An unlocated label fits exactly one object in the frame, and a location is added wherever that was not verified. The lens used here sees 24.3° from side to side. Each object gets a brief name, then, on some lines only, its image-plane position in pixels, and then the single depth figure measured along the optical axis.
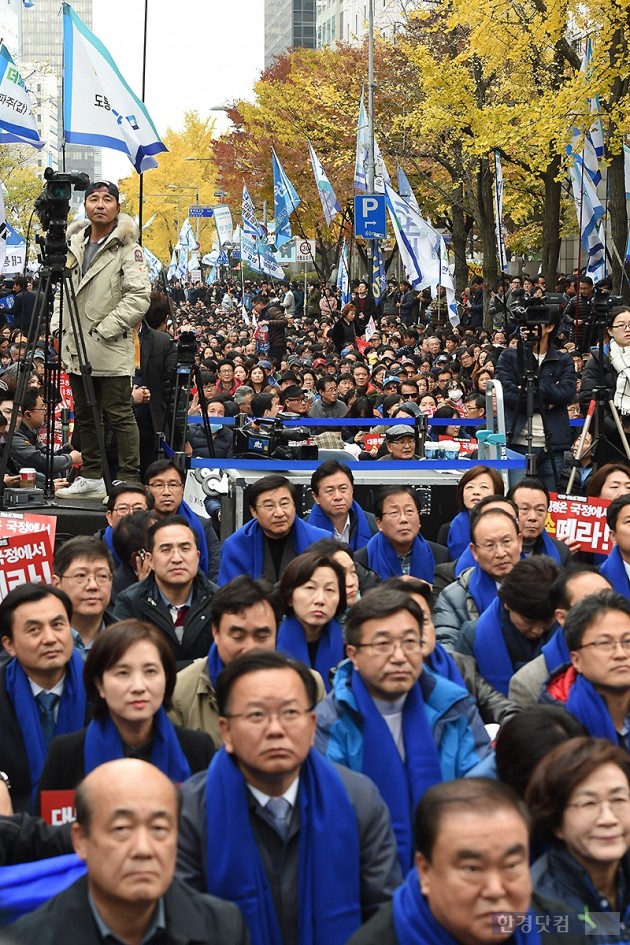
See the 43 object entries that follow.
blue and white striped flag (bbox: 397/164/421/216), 27.45
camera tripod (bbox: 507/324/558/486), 11.52
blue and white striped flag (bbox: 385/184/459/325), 23.17
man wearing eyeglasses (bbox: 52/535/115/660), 6.56
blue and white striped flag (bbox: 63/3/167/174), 12.57
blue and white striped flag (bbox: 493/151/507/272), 25.18
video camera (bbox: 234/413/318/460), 10.98
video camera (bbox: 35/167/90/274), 9.23
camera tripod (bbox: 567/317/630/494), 11.27
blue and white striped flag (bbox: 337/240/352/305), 30.61
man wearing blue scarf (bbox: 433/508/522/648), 7.09
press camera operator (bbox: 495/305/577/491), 11.80
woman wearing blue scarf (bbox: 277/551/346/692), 6.21
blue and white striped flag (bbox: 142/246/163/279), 38.81
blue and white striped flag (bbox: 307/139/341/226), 30.89
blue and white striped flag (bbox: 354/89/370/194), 28.81
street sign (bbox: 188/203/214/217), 66.44
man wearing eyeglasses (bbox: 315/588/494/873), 4.85
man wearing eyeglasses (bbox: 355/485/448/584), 8.36
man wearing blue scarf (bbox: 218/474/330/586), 8.14
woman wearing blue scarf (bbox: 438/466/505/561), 9.02
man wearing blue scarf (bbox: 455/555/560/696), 6.29
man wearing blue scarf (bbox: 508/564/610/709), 5.64
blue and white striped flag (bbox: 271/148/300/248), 34.44
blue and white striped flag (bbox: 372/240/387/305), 29.59
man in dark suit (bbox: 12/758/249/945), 3.56
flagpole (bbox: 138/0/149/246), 13.30
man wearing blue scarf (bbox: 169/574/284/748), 5.60
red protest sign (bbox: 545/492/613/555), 8.41
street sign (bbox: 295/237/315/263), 41.75
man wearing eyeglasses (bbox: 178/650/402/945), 4.09
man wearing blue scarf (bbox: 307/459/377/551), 8.93
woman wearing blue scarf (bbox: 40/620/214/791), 4.95
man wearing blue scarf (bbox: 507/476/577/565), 8.17
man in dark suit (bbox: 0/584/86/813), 5.47
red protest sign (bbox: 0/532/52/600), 7.14
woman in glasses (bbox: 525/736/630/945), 3.89
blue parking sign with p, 25.86
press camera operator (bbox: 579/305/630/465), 11.55
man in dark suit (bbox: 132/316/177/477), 12.44
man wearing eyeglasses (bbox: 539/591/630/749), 5.08
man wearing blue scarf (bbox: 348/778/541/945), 3.44
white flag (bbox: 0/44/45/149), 16.39
